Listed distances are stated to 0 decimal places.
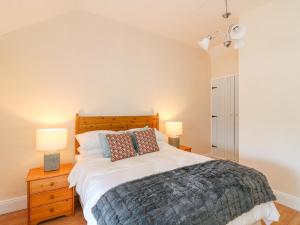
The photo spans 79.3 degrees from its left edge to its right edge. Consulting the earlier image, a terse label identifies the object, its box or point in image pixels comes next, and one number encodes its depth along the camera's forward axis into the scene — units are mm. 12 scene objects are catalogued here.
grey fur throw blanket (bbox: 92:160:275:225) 1149
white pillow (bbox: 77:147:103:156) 2352
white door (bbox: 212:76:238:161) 3869
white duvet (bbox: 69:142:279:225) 1487
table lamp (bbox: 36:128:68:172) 2129
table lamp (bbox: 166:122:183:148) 3301
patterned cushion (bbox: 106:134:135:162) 2193
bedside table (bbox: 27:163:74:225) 1976
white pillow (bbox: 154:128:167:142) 2928
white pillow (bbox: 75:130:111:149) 2400
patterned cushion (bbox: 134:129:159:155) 2443
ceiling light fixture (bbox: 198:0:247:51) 1692
